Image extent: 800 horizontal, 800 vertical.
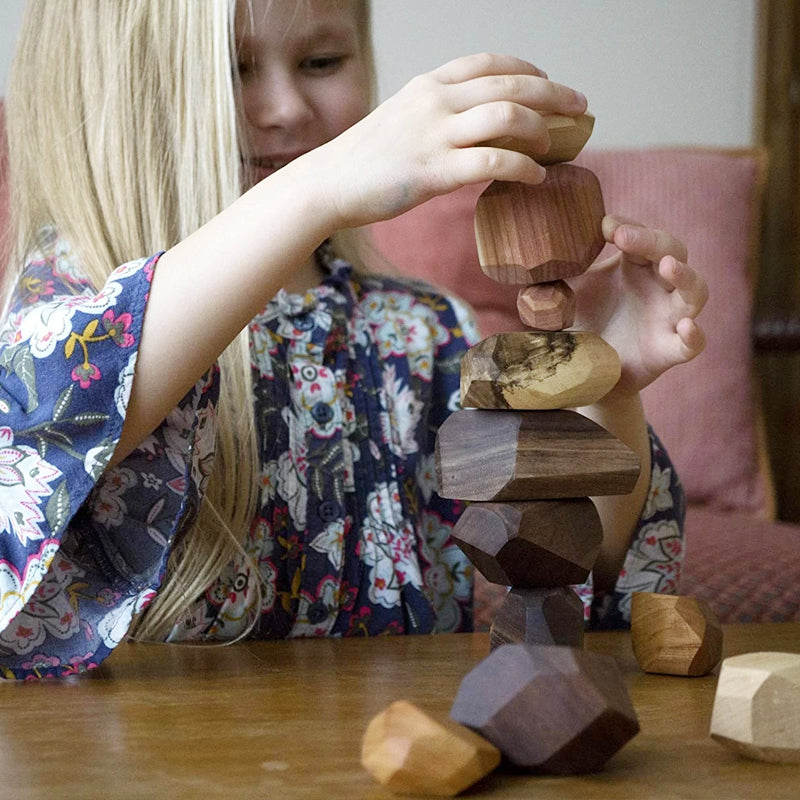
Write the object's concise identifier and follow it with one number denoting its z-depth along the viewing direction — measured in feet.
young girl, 1.87
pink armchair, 4.89
